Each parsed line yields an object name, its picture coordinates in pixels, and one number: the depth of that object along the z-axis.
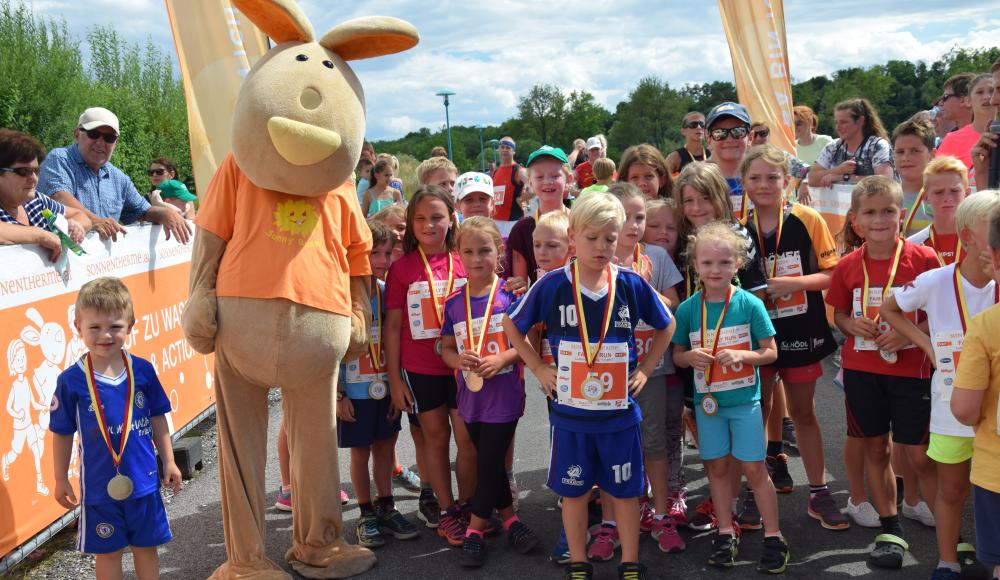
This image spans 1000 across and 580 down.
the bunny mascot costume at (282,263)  3.43
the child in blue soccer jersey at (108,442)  3.28
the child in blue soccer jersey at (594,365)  3.52
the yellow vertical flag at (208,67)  7.04
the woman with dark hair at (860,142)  6.80
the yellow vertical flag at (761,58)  9.20
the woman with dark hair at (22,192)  4.09
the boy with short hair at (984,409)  2.87
